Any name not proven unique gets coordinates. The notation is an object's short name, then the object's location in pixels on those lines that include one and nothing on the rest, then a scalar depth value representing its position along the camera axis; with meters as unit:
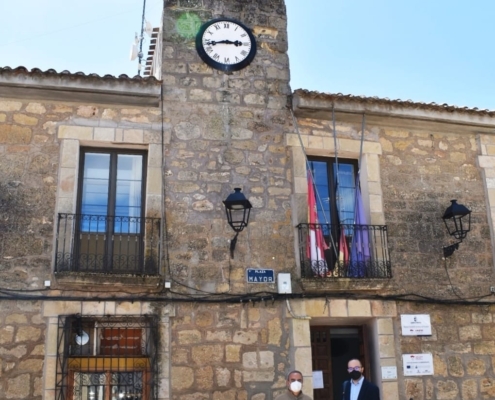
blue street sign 7.17
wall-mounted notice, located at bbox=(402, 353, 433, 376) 7.27
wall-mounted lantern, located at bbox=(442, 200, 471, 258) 7.74
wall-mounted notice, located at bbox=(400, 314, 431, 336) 7.40
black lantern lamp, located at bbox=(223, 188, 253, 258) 7.07
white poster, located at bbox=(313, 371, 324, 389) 7.28
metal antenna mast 11.65
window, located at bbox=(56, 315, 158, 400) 6.56
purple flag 7.48
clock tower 7.19
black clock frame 7.90
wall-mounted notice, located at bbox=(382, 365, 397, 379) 7.18
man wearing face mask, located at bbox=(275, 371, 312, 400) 5.93
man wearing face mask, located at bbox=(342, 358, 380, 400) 6.12
